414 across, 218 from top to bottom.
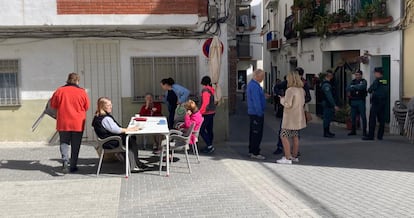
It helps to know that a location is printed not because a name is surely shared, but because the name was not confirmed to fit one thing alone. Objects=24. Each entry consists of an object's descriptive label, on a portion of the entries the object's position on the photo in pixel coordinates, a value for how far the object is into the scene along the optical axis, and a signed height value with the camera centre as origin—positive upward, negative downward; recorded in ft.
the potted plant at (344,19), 51.56 +5.36
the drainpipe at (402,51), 43.70 +1.74
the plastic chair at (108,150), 27.80 -3.89
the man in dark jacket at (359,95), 42.38 -1.85
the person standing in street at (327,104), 44.06 -2.66
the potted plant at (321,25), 55.88 +5.15
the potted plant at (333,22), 53.52 +5.19
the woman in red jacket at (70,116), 29.07 -2.20
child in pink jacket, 31.32 -2.59
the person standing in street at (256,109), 33.19 -2.24
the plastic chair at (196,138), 31.42 -3.81
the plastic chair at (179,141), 29.32 -3.72
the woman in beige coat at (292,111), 31.53 -2.26
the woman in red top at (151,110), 35.53 -2.45
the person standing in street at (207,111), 35.60 -2.55
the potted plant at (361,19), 47.26 +4.88
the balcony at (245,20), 140.36 +14.59
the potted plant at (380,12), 45.52 +5.22
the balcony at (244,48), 146.51 +7.25
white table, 27.25 -2.87
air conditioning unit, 97.06 +13.15
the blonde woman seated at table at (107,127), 27.91 -2.73
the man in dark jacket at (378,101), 39.88 -2.21
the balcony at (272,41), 91.73 +5.87
